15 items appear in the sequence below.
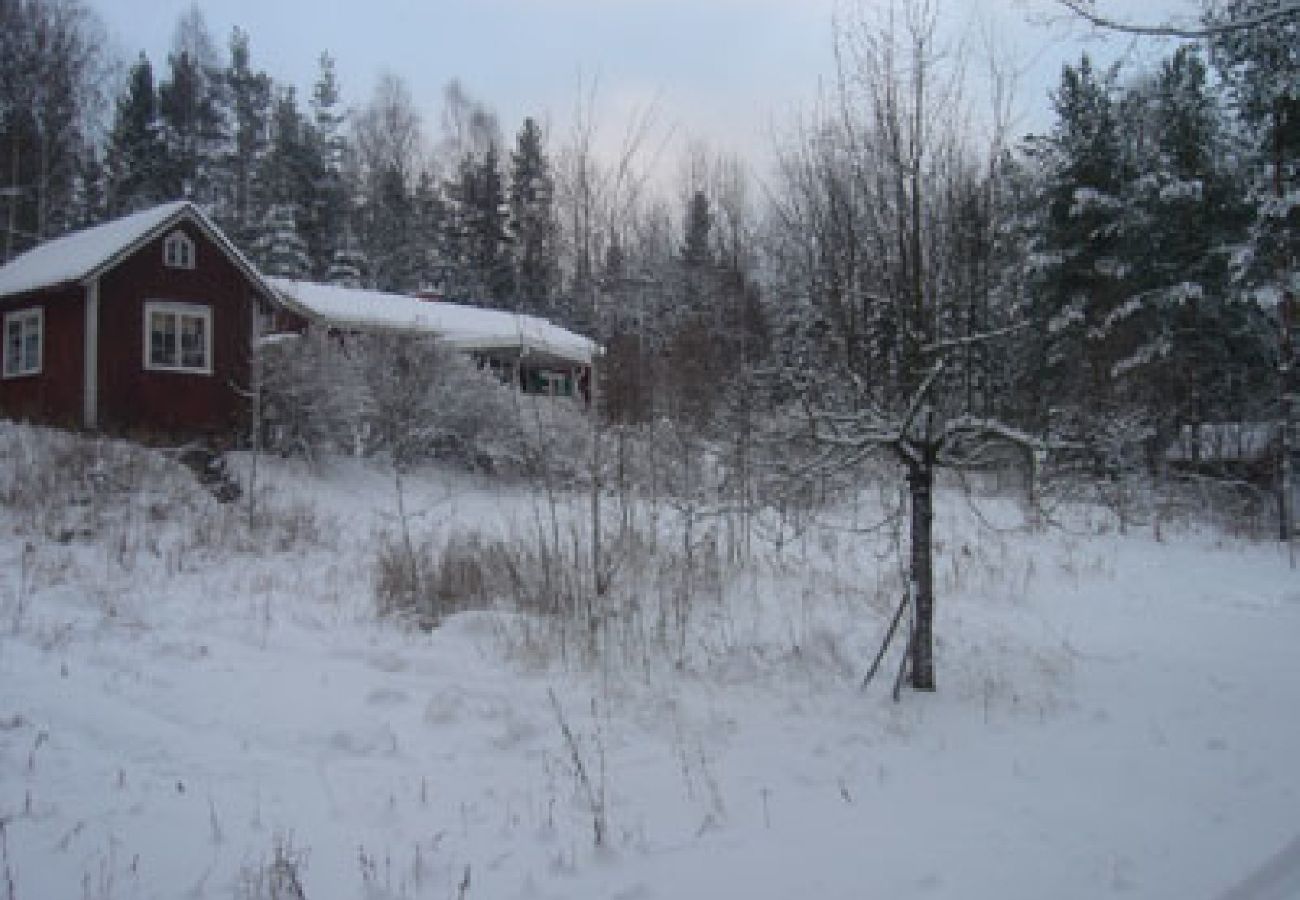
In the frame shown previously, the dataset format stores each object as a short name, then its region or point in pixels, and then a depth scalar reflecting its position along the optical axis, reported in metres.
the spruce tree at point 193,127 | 36.84
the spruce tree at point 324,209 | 38.03
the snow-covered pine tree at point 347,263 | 35.81
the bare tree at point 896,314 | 5.03
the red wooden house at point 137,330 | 17.12
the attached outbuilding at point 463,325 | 23.59
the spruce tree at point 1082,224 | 21.16
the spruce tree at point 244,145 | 37.31
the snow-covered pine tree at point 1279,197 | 14.54
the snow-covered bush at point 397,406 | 17.19
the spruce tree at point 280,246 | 33.41
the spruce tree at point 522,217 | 34.19
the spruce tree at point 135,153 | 33.53
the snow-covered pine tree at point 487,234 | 40.41
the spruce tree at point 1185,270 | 18.86
